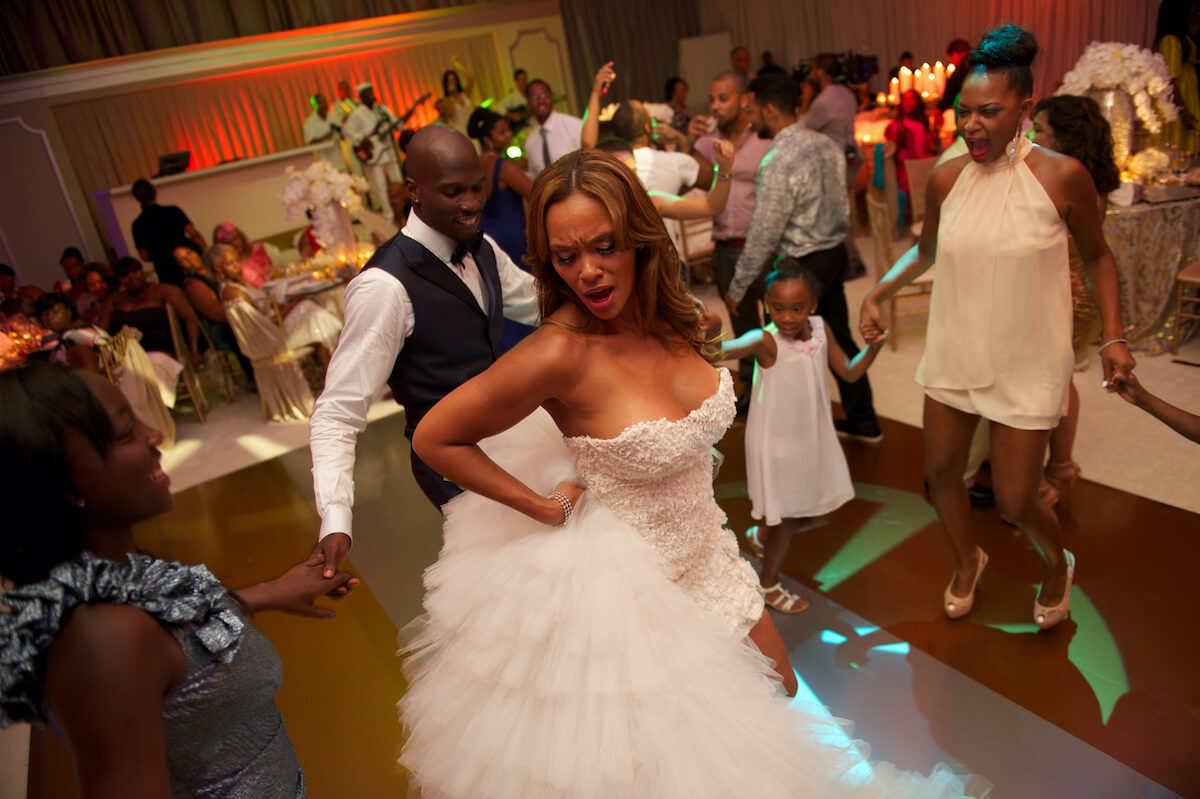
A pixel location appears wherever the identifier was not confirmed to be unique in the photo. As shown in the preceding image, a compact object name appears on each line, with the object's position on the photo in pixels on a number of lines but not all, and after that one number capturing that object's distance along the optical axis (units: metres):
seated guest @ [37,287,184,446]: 5.38
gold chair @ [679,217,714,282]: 7.12
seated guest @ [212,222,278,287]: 6.79
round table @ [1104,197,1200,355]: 4.54
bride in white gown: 1.52
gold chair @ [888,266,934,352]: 5.20
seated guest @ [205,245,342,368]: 6.19
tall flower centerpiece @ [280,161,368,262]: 6.54
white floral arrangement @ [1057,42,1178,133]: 4.62
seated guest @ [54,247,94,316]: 7.15
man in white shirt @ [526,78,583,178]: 6.32
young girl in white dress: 2.90
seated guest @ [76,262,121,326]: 6.95
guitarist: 10.12
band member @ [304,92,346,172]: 10.73
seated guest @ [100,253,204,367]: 6.44
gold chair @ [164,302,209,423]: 6.40
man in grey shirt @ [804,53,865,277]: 7.69
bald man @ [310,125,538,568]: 2.16
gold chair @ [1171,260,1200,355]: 4.36
